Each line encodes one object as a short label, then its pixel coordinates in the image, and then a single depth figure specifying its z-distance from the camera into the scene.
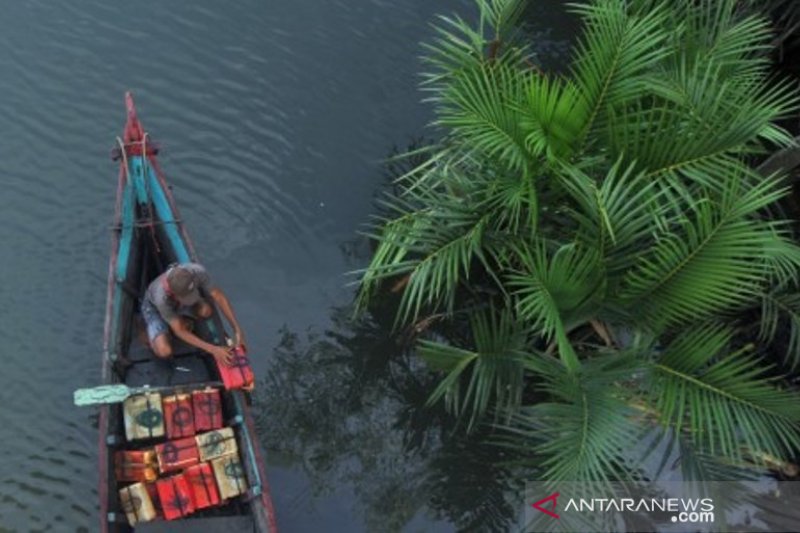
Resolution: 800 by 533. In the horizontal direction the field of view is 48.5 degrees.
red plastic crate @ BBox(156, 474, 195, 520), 6.43
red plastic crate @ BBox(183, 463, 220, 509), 6.52
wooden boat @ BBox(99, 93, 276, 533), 6.79
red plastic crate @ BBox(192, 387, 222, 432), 6.81
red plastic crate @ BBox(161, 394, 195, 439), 6.73
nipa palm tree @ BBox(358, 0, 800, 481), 5.34
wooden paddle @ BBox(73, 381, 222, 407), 6.46
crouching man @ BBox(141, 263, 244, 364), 6.53
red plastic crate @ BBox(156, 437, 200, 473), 6.57
